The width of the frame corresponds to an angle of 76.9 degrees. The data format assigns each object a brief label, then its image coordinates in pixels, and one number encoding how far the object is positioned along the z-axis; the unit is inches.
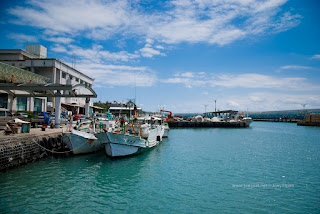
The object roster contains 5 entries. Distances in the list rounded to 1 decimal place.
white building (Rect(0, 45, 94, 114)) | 1212.5
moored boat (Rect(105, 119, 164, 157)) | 676.7
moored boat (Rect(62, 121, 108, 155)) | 684.1
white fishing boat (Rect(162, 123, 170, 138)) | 1447.1
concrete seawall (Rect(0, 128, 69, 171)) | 512.8
